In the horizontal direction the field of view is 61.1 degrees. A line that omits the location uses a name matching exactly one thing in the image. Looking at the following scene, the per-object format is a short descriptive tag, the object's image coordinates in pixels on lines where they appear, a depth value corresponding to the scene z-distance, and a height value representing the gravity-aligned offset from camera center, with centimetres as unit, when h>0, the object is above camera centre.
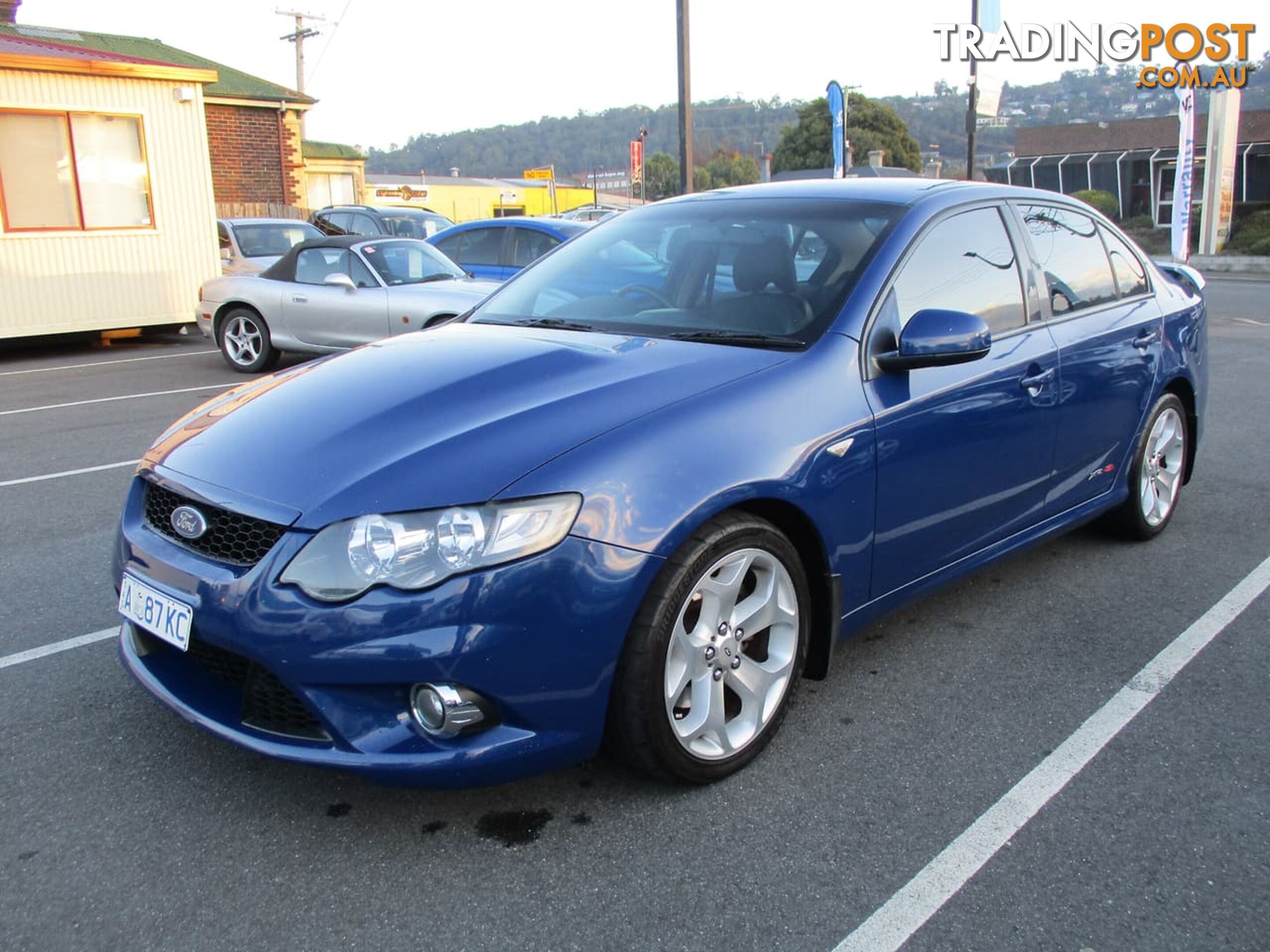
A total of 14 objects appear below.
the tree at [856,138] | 5750 +432
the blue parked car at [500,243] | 1188 -15
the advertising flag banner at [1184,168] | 2138 +82
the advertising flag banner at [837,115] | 2084 +200
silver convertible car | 987 -59
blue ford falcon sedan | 241 -65
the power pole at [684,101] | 1548 +174
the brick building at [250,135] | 2541 +241
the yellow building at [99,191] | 1216 +59
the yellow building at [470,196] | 5225 +183
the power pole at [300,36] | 4547 +824
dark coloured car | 1783 +20
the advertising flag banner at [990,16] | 2244 +404
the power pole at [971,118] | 2358 +212
